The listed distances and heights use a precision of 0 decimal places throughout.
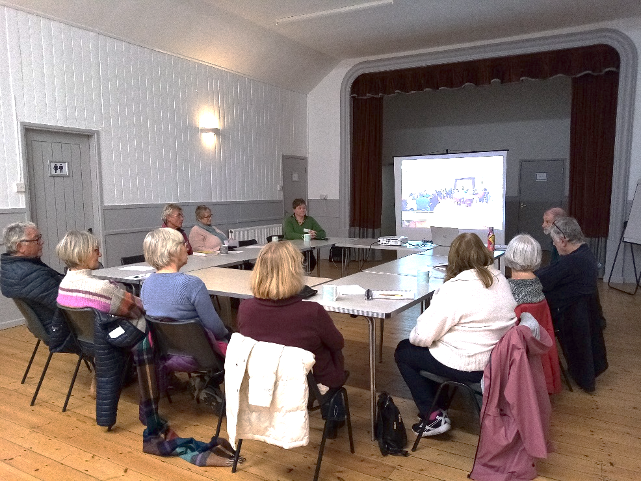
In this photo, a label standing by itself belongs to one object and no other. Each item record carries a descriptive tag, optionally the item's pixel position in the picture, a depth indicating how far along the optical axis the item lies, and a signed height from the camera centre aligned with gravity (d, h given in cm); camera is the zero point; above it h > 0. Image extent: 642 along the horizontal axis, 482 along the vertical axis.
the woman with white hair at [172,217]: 482 -22
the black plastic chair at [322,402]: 210 -94
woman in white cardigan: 229 -59
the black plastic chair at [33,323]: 299 -77
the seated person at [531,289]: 286 -57
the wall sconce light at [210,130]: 694 +89
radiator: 765 -62
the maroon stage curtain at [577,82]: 673 +163
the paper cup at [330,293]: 279 -57
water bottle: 438 -45
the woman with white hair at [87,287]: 269 -50
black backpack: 243 -118
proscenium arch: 654 +198
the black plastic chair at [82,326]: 263 -72
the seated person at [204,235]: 516 -43
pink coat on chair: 204 -93
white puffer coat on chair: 196 -78
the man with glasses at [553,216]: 418 -22
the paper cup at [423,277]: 328 -57
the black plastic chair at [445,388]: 233 -93
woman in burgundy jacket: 209 -51
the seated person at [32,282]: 293 -51
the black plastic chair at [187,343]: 239 -74
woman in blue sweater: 252 -49
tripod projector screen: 675 -2
